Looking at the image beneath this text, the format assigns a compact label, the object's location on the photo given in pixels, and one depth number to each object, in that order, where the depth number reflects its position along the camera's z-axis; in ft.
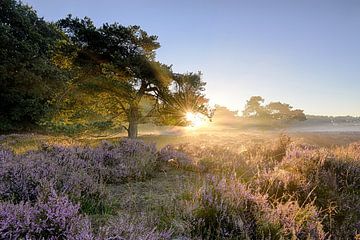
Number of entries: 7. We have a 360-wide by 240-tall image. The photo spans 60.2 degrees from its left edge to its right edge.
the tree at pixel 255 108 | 186.39
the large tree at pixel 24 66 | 57.32
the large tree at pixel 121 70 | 60.03
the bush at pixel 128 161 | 19.43
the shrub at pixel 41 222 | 7.82
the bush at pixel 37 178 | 12.14
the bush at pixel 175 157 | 25.15
